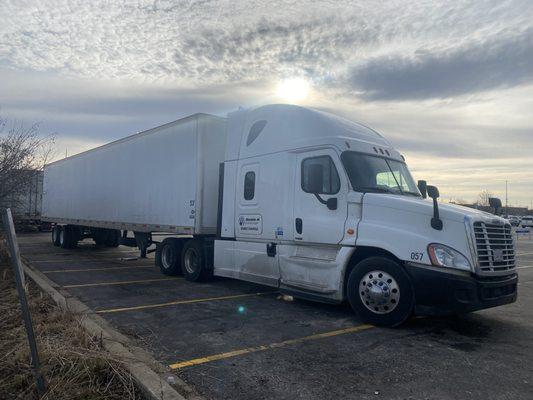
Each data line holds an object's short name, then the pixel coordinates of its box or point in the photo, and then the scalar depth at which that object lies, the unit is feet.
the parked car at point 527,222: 218.05
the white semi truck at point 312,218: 19.33
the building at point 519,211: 405.10
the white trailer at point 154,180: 32.81
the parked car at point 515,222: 200.59
